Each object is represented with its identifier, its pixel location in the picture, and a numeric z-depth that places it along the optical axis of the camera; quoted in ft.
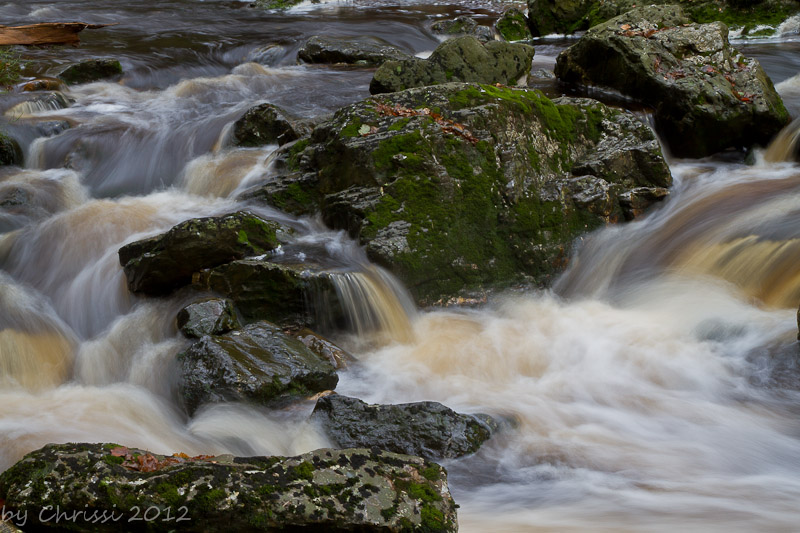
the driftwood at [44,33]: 43.47
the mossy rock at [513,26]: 55.06
